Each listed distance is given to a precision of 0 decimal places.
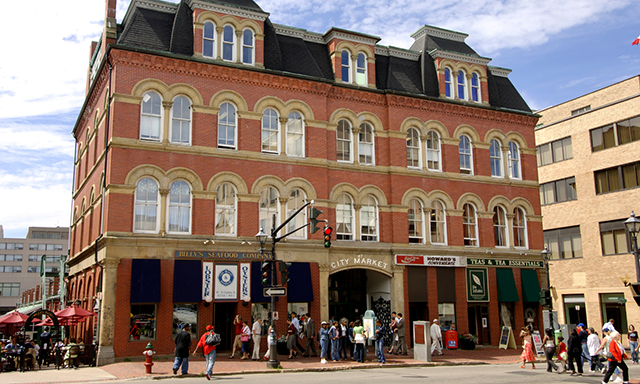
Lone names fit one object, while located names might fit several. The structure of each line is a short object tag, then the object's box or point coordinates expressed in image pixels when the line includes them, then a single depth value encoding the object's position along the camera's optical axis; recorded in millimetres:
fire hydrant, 19219
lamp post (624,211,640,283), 20258
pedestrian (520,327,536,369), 22203
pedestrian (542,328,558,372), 20719
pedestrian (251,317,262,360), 23688
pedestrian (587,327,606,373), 20141
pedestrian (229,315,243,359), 24375
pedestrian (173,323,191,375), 18948
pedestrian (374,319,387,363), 22906
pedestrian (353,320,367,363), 23388
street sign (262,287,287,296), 21688
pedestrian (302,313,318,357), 24925
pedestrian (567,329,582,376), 20047
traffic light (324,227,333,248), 20359
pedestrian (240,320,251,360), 23812
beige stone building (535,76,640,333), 39375
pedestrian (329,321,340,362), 23156
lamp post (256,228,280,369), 21078
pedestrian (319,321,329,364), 23266
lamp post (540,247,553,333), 26078
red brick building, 24828
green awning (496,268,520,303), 31814
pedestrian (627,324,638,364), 25094
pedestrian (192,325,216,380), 18031
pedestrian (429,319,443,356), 26431
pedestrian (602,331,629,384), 16094
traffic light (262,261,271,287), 21391
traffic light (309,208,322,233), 20703
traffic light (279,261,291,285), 21906
